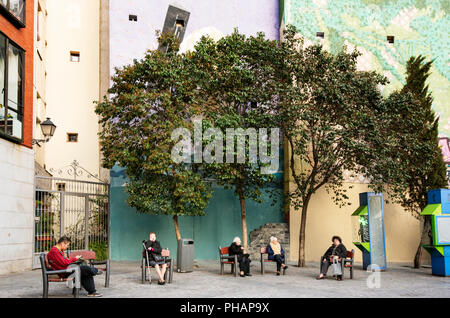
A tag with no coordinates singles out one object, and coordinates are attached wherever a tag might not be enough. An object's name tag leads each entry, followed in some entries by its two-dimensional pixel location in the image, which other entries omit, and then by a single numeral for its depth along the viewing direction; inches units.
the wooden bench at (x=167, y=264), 485.8
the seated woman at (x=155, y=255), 482.3
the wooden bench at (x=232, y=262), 570.3
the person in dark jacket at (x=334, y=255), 541.6
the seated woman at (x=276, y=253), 592.4
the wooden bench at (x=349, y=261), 541.0
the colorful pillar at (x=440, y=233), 575.1
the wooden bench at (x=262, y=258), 593.4
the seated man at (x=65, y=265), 378.0
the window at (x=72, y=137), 900.0
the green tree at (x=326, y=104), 649.0
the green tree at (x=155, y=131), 646.5
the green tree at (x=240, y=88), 655.8
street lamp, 600.7
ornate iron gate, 637.3
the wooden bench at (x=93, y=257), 443.5
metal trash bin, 601.3
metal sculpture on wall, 847.1
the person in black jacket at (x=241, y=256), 570.9
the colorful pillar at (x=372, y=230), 653.9
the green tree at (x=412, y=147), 650.8
